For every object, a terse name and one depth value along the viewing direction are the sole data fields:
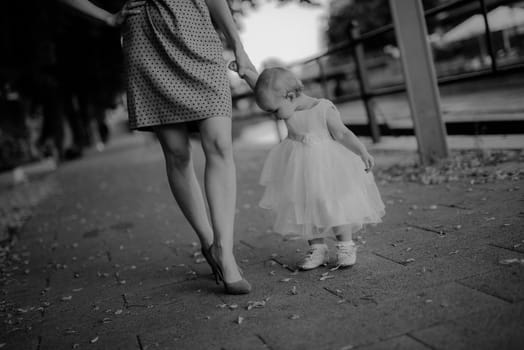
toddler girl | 2.53
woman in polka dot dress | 2.49
